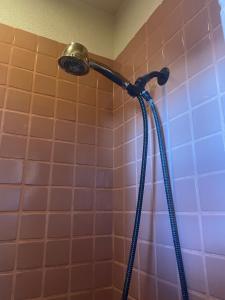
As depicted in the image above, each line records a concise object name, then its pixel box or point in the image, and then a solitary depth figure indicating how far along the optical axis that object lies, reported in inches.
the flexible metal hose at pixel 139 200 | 22.8
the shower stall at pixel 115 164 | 19.6
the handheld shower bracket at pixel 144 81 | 25.4
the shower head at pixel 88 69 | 22.8
